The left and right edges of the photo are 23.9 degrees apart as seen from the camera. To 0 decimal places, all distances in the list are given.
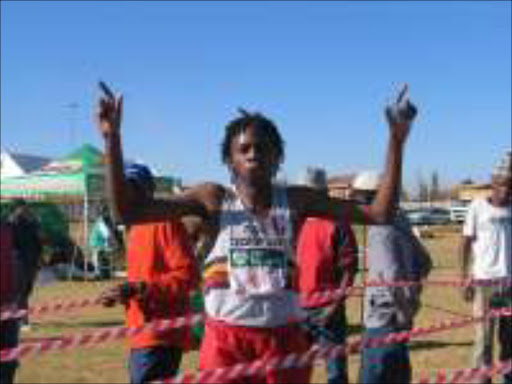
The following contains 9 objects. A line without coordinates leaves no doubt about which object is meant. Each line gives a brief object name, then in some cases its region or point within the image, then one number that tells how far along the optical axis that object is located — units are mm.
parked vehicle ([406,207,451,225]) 61406
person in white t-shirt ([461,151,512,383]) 9125
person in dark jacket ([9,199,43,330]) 11922
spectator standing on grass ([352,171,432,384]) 7176
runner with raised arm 4676
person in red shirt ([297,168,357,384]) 7832
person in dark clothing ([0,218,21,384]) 6766
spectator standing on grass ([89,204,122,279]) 23188
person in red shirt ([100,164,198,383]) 6352
